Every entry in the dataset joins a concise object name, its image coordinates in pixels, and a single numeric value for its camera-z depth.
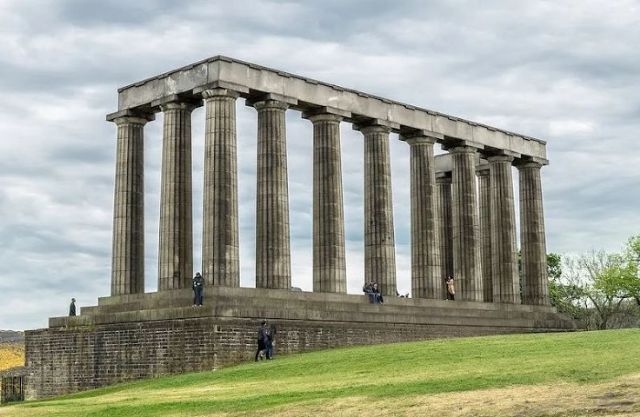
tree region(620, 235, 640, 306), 100.31
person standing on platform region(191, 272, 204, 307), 50.91
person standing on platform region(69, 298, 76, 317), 60.28
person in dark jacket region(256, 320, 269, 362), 48.26
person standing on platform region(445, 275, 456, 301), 72.44
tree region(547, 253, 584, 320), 102.88
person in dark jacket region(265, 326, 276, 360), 48.47
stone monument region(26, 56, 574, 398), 51.44
